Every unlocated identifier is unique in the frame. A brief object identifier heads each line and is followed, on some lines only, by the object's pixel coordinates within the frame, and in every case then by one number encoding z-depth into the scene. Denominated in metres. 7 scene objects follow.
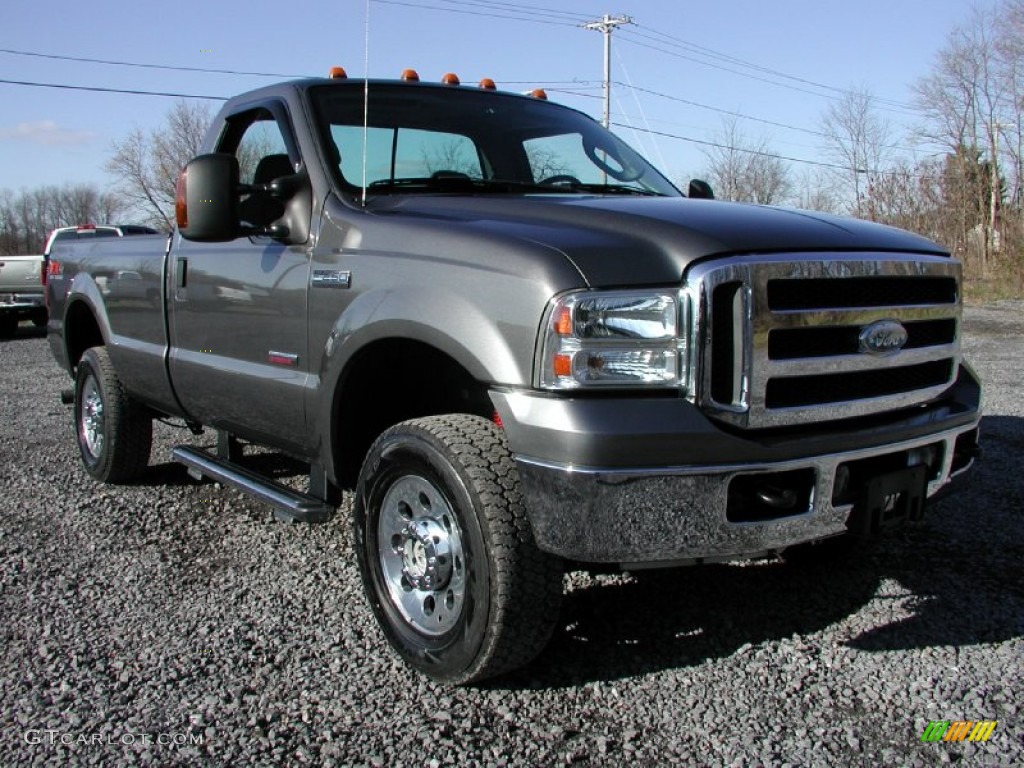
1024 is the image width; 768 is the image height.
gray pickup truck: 2.50
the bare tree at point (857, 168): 35.53
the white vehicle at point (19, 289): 15.73
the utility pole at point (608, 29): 34.81
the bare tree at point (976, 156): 27.28
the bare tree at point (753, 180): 39.69
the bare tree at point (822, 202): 36.19
